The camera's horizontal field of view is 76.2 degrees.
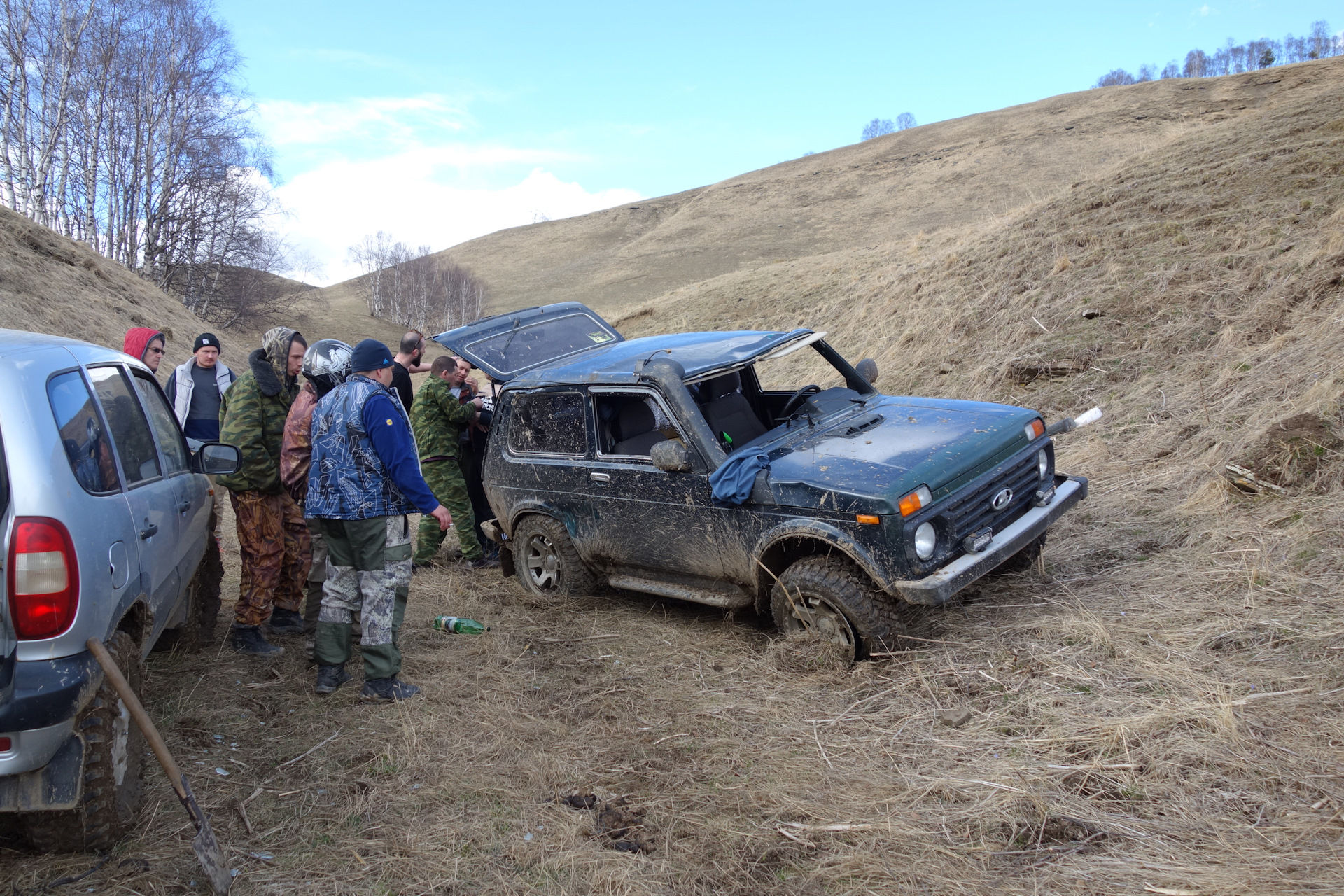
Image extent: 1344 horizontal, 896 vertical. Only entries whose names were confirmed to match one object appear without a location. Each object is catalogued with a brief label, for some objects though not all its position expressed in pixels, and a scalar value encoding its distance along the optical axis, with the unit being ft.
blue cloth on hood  15.10
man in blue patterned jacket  14.46
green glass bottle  18.40
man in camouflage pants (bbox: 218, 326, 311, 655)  16.87
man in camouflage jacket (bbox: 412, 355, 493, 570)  23.00
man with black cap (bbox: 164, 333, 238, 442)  21.58
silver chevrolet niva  8.73
